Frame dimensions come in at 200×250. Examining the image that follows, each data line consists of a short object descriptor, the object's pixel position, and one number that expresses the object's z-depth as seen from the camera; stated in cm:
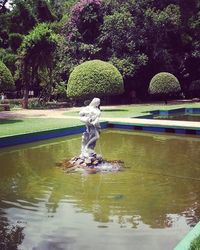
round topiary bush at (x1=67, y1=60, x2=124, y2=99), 2219
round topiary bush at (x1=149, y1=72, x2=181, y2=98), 2662
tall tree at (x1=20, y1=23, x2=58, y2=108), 2266
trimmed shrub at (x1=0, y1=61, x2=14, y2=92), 1831
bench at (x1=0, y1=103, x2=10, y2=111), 2275
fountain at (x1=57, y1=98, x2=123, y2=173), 937
